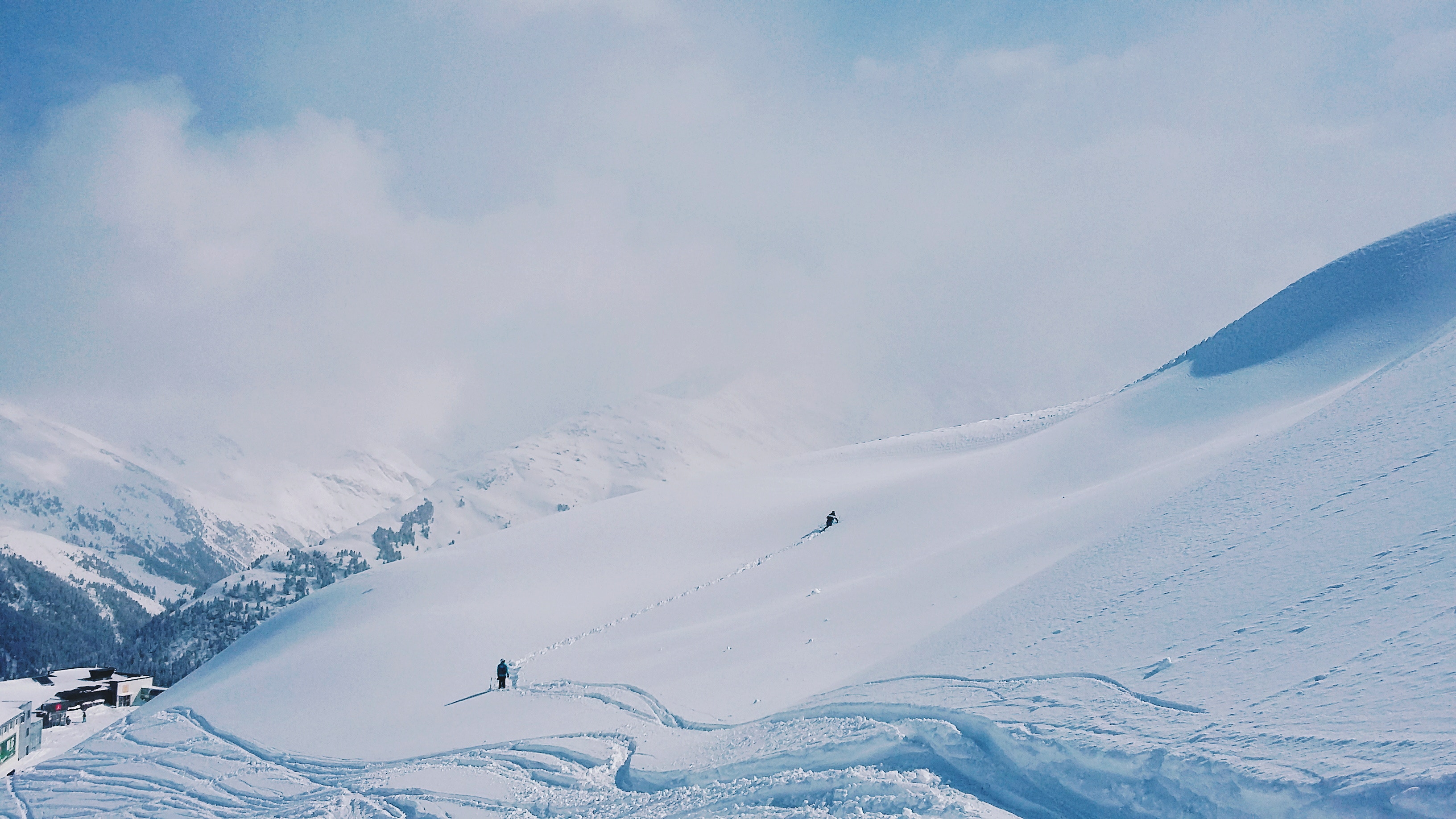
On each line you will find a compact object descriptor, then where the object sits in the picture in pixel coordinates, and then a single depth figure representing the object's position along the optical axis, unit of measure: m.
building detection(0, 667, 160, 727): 75.06
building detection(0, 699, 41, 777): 49.72
